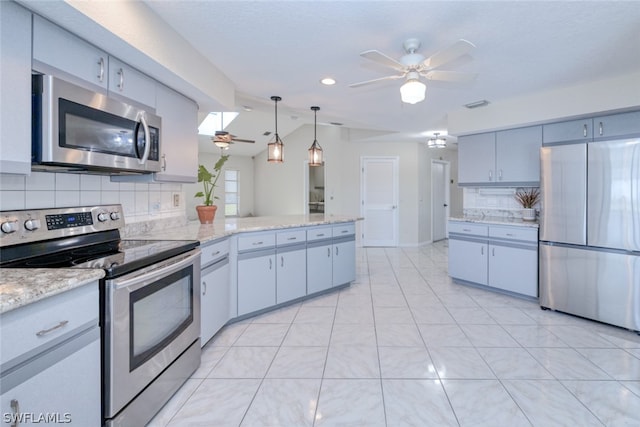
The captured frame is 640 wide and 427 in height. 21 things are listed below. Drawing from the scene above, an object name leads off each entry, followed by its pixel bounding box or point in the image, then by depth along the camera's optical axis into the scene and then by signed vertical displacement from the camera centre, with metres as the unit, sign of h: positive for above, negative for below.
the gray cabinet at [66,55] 1.51 +0.77
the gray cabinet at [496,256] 3.61 -0.56
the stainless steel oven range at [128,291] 1.45 -0.42
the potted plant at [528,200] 4.02 +0.12
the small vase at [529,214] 3.98 -0.06
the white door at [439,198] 7.75 +0.26
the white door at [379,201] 7.24 +0.17
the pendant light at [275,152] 3.65 +0.63
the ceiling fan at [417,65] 2.16 +1.01
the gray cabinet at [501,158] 3.88 +0.65
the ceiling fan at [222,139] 5.20 +1.09
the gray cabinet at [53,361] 1.02 -0.53
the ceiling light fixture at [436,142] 6.21 +1.25
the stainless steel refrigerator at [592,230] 2.82 -0.20
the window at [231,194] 9.71 +0.42
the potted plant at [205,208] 3.28 +0.00
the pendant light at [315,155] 3.93 +0.63
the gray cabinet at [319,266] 3.61 -0.65
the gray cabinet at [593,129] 3.16 +0.83
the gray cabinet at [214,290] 2.43 -0.65
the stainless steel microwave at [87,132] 1.47 +0.40
